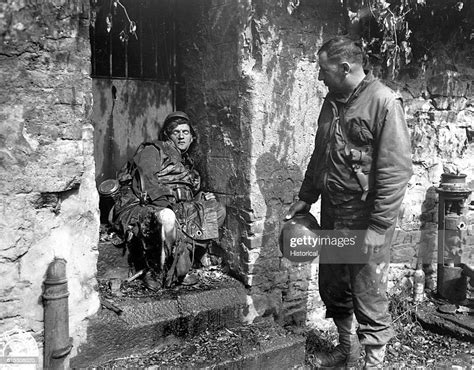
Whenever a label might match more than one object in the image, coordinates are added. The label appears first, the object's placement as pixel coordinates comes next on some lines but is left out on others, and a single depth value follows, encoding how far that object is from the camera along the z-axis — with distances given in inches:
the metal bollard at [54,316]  120.3
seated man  146.6
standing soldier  111.8
